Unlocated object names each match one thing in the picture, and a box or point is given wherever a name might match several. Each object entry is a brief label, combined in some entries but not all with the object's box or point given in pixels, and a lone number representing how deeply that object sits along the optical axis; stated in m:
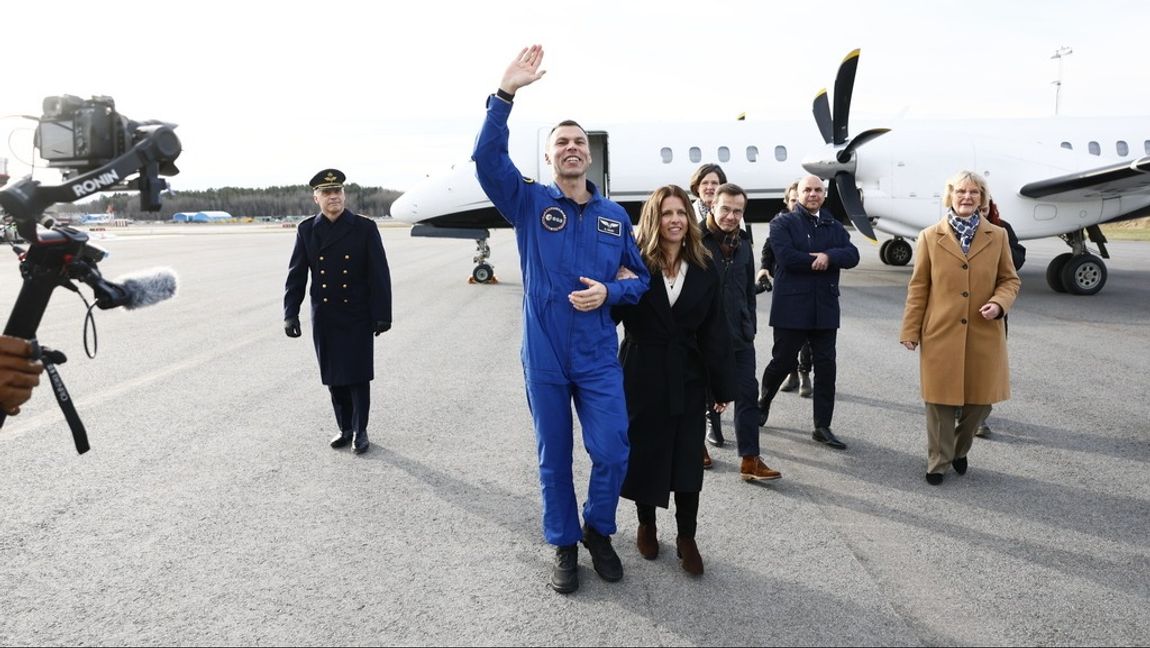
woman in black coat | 3.38
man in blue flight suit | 3.17
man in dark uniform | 5.00
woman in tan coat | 4.39
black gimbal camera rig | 2.10
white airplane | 12.65
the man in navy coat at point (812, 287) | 4.95
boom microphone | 2.23
